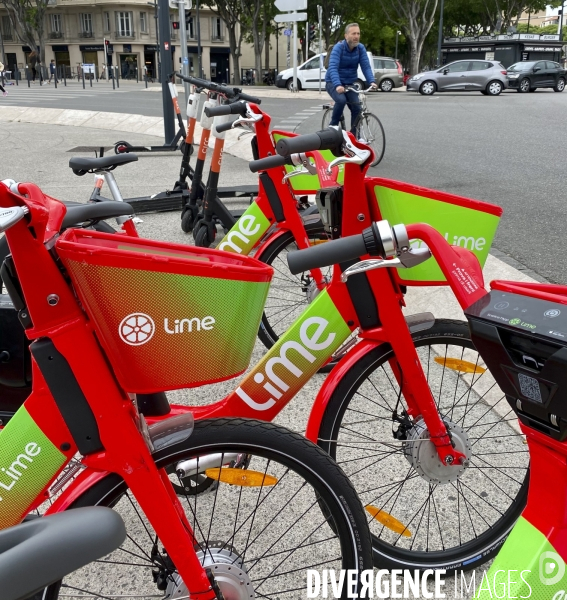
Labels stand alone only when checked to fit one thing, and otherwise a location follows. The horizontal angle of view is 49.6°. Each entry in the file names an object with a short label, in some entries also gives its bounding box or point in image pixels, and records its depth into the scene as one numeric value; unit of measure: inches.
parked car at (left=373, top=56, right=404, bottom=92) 1154.0
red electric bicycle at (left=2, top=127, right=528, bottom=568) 78.3
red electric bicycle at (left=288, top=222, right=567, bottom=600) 41.1
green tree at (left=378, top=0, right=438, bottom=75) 1588.3
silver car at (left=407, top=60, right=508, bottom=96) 972.6
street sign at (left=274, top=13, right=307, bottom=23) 834.8
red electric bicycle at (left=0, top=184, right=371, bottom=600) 49.3
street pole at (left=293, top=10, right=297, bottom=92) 928.3
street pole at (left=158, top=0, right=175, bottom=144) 368.8
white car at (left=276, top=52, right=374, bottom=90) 1088.4
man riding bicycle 381.4
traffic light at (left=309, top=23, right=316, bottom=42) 1891.0
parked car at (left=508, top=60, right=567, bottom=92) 1039.0
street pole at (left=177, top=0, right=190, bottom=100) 412.5
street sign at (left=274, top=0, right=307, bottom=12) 826.2
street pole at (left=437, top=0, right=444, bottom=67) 1454.8
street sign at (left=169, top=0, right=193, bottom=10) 395.2
